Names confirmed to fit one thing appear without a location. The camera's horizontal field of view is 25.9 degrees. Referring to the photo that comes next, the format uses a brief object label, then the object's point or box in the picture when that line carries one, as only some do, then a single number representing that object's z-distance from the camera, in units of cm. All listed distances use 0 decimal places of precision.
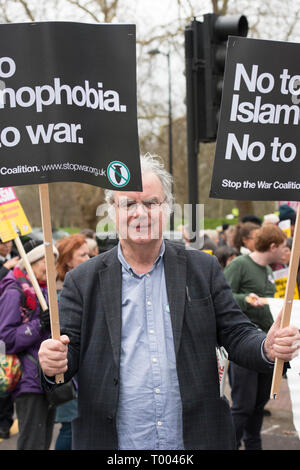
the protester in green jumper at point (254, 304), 507
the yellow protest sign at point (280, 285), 549
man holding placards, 257
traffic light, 516
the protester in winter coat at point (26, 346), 436
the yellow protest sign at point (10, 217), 442
